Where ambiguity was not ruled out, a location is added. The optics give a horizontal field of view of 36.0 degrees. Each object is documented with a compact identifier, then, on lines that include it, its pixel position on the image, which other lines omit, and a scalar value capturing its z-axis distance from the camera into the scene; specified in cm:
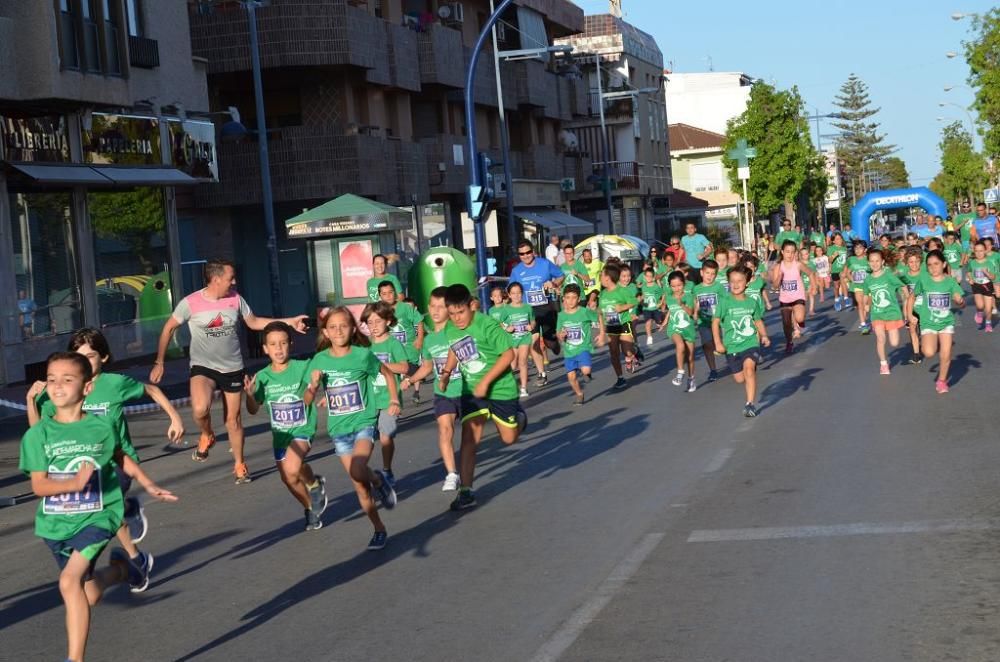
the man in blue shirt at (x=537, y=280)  2088
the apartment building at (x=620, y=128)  6801
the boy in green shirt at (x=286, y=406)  982
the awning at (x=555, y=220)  5081
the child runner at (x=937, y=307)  1667
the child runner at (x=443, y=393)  1102
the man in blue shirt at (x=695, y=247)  3006
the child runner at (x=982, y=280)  2342
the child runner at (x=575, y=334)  1767
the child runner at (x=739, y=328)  1551
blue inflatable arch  4838
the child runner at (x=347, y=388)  959
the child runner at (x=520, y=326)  1783
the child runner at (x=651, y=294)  2333
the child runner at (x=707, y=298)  1906
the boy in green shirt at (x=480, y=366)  1084
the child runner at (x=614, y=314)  1923
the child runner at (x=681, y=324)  1862
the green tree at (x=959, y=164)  10806
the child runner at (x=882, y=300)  1861
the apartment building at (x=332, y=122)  3594
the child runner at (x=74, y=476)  671
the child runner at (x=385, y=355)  1152
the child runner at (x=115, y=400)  841
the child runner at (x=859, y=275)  2536
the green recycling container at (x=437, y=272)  3000
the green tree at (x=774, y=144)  8431
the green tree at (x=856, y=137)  16625
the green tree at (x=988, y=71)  5291
